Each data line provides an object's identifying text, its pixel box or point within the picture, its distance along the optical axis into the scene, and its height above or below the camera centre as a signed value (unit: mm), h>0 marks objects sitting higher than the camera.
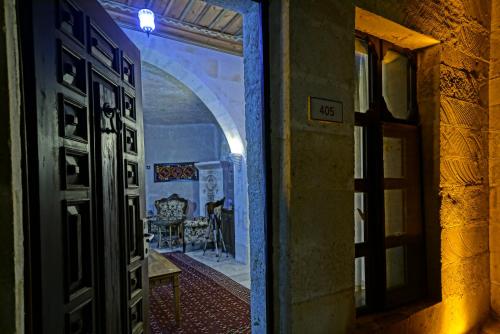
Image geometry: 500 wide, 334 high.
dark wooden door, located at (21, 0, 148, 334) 833 -25
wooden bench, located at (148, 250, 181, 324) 2389 -901
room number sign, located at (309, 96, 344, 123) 1196 +204
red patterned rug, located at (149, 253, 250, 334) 2707 -1516
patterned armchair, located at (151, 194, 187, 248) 6917 -1066
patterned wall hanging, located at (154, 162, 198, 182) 7359 -200
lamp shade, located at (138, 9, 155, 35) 2969 +1443
